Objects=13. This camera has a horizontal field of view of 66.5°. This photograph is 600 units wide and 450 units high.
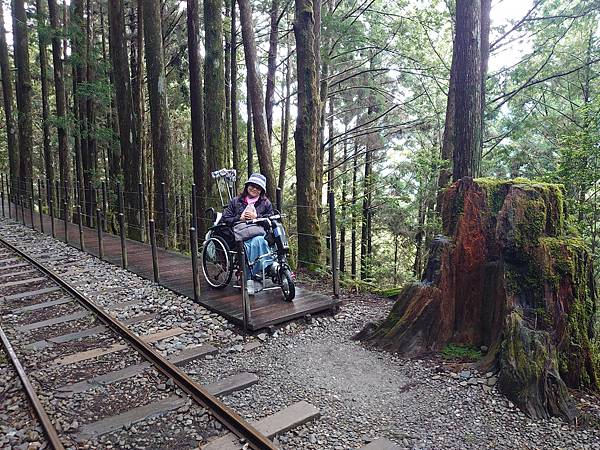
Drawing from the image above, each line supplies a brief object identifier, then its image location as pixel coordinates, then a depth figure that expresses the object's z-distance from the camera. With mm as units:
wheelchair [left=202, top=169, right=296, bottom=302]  5891
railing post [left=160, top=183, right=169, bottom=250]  7864
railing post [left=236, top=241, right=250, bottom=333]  5014
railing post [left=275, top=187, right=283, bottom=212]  7015
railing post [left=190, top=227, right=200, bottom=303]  5972
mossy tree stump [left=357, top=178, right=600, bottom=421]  3707
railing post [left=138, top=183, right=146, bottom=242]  8350
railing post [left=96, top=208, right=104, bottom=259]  8848
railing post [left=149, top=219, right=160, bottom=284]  7043
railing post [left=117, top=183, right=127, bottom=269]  7984
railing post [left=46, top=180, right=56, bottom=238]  13213
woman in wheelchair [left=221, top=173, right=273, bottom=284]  5898
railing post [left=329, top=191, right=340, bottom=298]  5777
